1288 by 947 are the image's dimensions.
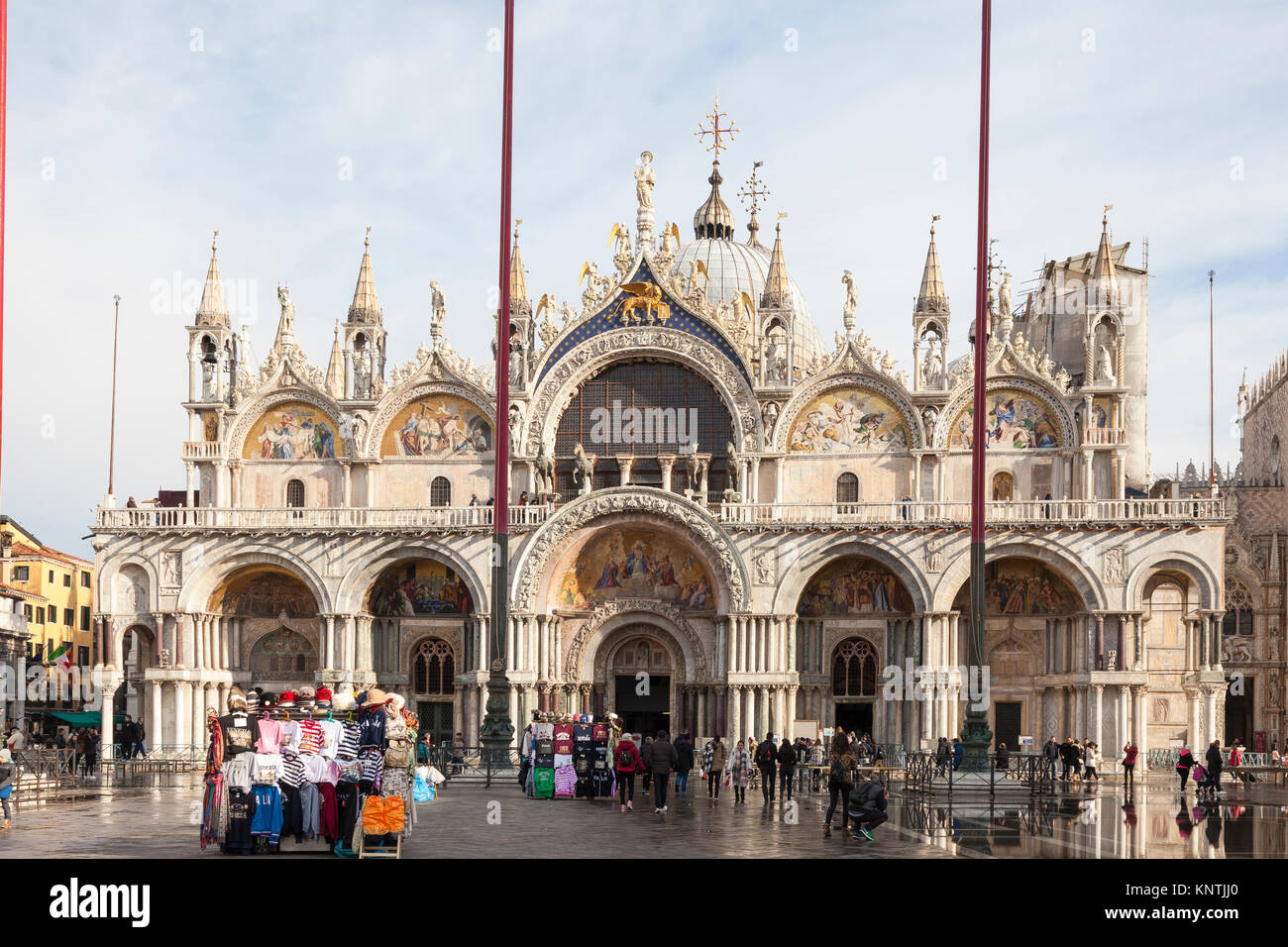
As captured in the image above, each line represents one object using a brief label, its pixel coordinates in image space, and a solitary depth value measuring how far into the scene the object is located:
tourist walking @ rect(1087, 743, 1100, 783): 41.34
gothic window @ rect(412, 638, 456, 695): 54.28
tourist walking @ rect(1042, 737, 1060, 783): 32.97
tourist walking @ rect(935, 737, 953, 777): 32.03
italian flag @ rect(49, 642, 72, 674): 78.16
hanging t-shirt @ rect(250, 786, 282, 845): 20.06
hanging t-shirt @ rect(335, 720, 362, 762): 20.48
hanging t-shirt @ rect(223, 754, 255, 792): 19.86
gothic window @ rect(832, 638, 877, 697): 52.09
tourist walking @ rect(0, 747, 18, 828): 25.22
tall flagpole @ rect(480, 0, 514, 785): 32.88
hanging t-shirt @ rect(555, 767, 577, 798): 32.97
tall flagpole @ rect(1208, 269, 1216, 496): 64.36
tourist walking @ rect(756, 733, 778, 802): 33.12
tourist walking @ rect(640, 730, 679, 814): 29.86
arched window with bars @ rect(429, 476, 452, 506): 54.53
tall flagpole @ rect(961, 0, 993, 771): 29.75
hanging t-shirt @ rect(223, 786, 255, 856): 20.05
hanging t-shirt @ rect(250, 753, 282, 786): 19.97
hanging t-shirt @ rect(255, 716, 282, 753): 20.02
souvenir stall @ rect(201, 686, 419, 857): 19.88
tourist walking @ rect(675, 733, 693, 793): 34.28
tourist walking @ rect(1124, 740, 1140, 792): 39.75
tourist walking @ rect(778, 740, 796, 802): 33.09
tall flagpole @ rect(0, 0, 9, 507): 27.34
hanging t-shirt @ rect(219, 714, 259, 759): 19.89
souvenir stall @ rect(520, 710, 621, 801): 32.66
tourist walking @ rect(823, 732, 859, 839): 24.98
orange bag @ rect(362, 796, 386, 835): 19.28
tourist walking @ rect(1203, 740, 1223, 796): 36.19
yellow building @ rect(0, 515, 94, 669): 78.50
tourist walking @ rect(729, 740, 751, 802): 33.91
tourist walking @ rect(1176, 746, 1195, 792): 37.75
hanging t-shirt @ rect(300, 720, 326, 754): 20.27
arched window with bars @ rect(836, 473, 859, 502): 52.75
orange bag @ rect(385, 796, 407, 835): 19.30
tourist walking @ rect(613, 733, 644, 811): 30.53
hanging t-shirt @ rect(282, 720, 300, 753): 20.30
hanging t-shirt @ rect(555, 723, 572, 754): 33.00
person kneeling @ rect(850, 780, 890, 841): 23.59
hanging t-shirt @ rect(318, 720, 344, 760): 20.44
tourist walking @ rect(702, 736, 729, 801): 34.81
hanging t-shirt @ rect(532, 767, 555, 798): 32.53
